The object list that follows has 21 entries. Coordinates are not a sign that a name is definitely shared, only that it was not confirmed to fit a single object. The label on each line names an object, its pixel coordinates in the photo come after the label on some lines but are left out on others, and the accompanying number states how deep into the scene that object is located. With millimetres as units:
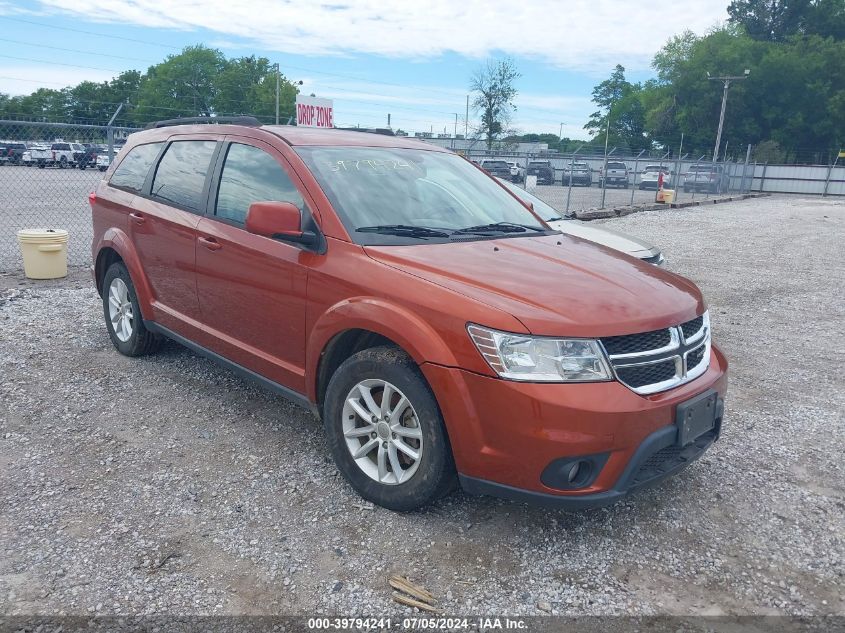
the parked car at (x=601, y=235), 6996
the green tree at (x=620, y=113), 92500
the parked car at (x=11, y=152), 17734
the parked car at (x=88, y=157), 22200
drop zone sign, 16766
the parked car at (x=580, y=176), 38438
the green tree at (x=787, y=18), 70938
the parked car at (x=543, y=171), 36625
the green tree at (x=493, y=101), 66375
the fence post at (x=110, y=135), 10211
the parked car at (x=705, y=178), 31516
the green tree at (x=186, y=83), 73312
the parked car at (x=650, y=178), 36094
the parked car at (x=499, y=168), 27016
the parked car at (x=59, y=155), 19109
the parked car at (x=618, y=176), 37719
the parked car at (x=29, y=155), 17703
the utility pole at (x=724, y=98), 45947
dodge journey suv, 2824
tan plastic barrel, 7938
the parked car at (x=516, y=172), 28216
